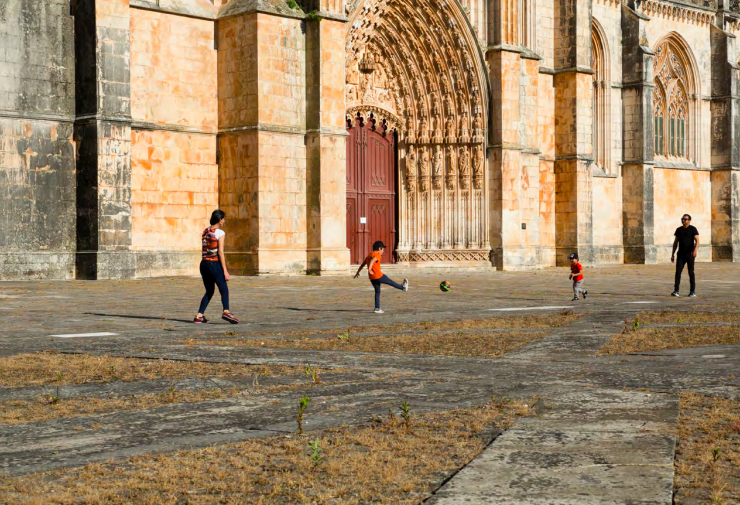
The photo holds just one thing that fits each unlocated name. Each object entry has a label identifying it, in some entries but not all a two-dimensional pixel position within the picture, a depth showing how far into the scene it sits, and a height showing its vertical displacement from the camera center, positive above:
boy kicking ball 14.11 -0.49
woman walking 12.62 -0.25
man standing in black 18.50 -0.14
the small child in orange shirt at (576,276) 16.42 -0.65
